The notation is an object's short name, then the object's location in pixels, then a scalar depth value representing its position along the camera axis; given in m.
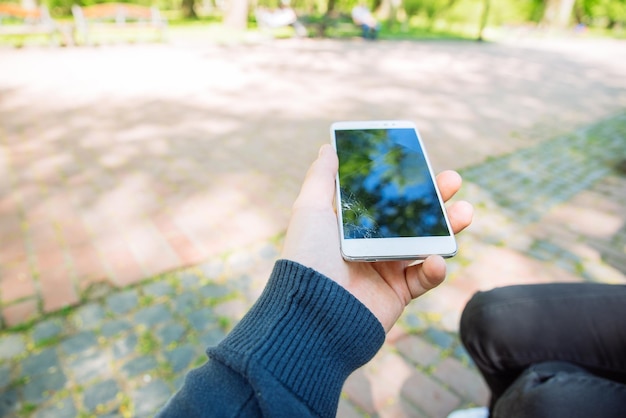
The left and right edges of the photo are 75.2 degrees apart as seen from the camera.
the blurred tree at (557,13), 28.55
